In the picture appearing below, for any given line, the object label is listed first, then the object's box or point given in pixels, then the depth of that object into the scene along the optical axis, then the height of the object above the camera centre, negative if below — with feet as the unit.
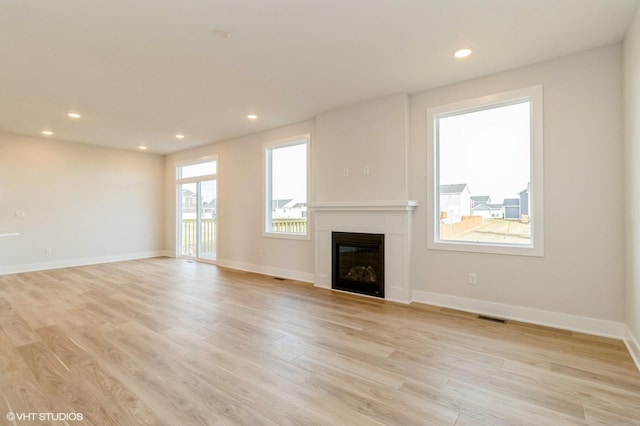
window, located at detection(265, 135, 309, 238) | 17.24 +1.64
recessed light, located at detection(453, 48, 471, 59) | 9.43 +5.15
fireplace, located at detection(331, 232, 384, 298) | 13.52 -2.35
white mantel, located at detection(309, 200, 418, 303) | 12.73 -0.63
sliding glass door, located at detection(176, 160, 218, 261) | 22.89 +0.36
